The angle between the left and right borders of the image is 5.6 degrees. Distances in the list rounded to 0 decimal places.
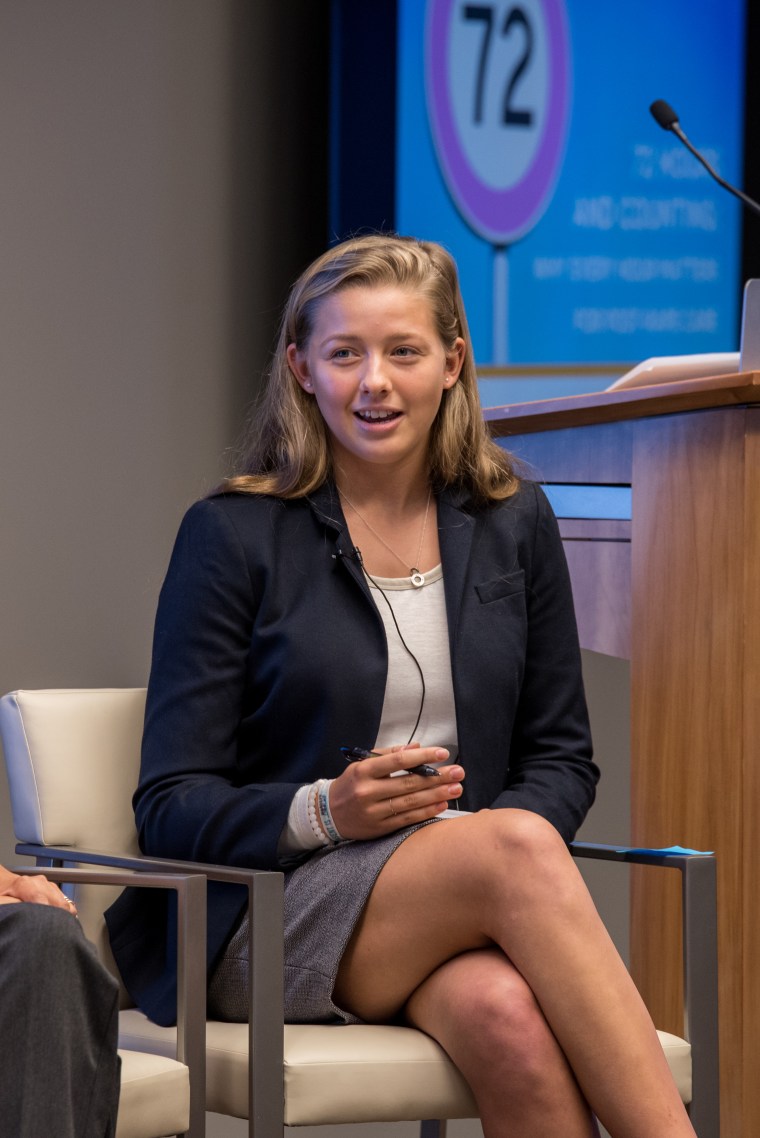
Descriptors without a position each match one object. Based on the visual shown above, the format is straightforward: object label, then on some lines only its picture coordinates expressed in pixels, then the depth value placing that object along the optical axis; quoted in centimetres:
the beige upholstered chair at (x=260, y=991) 733
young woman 730
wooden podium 755
